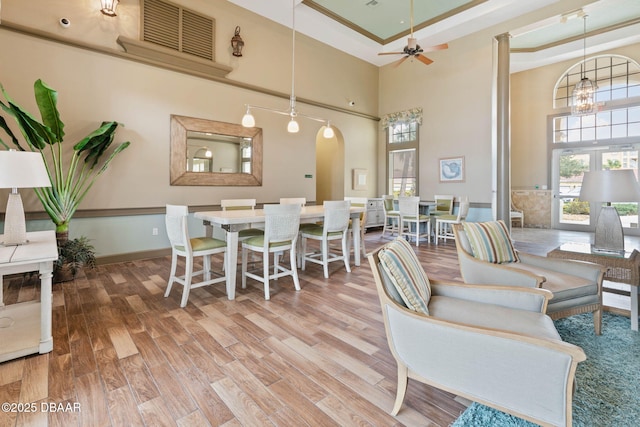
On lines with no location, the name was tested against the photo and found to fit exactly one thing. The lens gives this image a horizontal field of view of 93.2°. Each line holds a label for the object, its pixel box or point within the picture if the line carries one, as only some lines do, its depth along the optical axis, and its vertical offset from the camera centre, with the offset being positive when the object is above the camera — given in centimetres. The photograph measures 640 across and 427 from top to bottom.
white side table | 185 -70
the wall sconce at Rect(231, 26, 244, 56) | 522 +287
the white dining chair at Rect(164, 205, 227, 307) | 280 -35
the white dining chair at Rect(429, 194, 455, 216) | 662 +12
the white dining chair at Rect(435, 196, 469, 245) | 593 -18
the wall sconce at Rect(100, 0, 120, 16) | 400 +270
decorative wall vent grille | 445 +280
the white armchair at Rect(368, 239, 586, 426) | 111 -55
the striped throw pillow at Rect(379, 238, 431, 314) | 147 -34
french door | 716 +76
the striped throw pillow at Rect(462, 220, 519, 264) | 252 -28
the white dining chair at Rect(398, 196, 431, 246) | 600 -8
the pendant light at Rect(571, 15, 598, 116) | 586 +219
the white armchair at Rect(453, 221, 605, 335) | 207 -51
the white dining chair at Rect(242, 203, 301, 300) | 309 -29
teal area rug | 142 -96
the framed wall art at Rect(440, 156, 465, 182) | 669 +91
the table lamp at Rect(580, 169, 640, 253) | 250 +12
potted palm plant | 319 +64
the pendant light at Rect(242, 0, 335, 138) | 495 +239
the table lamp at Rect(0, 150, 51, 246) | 189 +19
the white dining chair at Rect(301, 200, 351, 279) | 373 -27
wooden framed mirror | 486 +98
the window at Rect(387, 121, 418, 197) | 758 +132
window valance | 734 +234
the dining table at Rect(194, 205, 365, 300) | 301 -15
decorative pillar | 586 +169
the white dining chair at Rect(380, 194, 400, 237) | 671 -6
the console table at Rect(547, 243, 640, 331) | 227 -43
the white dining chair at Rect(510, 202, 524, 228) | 830 -13
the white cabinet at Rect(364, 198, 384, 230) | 754 -10
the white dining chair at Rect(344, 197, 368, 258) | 450 -13
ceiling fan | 456 +243
